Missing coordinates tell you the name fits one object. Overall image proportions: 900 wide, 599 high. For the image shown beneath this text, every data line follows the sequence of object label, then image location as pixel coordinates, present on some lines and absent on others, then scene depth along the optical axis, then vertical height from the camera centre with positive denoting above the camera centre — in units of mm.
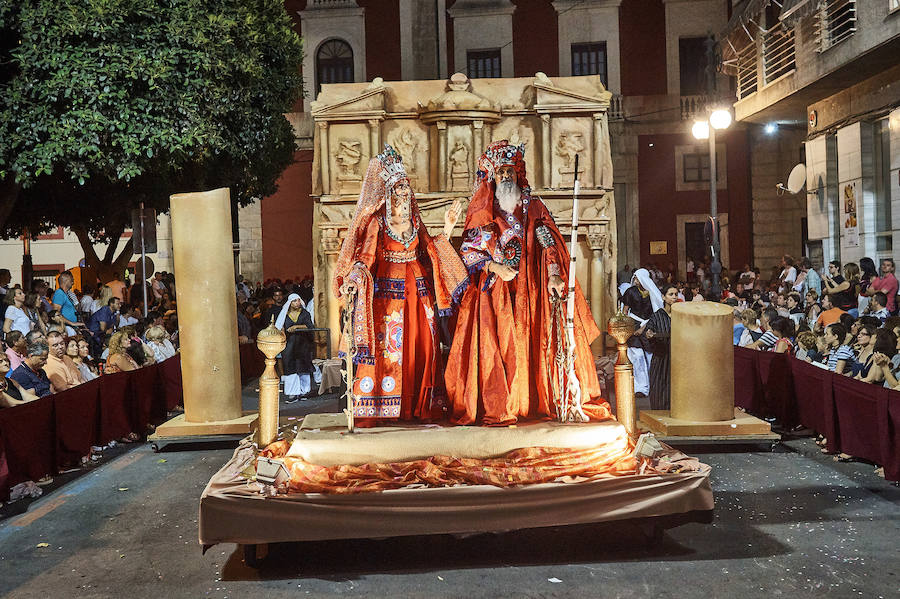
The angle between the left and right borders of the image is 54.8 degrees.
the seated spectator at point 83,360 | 9523 -782
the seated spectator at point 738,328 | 11485 -775
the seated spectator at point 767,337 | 10305 -806
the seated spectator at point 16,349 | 8641 -565
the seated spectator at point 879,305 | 10766 -489
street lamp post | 14102 +2123
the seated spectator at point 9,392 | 7343 -893
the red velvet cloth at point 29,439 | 7093 -1259
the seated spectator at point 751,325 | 10927 -699
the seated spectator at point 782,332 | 10016 -762
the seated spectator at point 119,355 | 10050 -777
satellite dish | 18594 +1932
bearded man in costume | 6258 -230
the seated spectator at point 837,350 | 8594 -841
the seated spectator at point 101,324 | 13491 -537
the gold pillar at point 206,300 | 8562 -131
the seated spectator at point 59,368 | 8690 -781
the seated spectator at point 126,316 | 13670 -439
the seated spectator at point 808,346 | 9414 -856
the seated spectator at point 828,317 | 10867 -630
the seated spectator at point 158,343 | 11945 -760
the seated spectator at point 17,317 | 11320 -320
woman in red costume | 6262 -93
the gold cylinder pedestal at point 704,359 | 8156 -831
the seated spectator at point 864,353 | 8281 -838
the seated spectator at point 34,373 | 8164 -765
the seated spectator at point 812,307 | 11891 -560
